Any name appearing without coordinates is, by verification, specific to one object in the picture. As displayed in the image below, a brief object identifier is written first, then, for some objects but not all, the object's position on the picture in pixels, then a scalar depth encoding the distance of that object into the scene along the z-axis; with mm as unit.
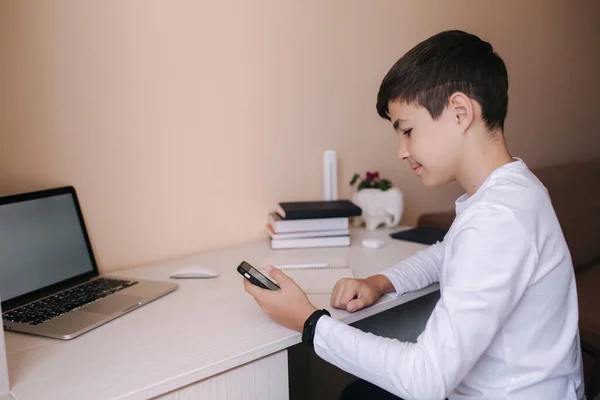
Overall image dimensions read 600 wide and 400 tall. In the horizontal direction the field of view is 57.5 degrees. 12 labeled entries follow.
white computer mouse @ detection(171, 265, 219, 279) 1262
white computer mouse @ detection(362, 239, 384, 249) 1501
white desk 787
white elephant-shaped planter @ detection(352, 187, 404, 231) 1706
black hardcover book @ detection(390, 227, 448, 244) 1562
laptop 1006
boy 768
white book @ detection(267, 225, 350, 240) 1513
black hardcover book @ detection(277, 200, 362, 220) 1490
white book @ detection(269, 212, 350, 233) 1504
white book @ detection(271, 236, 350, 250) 1515
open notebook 1157
